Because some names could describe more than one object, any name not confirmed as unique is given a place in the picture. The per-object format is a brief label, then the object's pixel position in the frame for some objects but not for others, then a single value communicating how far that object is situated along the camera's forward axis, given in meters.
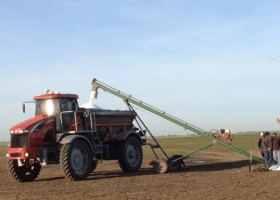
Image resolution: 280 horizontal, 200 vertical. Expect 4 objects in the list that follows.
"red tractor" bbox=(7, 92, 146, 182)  16.75
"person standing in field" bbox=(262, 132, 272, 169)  19.66
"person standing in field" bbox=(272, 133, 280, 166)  19.66
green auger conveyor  20.03
